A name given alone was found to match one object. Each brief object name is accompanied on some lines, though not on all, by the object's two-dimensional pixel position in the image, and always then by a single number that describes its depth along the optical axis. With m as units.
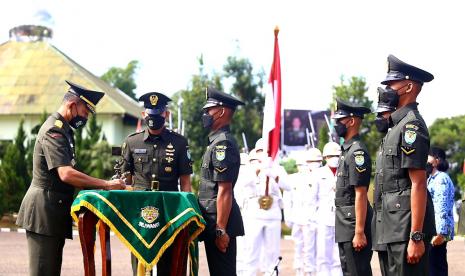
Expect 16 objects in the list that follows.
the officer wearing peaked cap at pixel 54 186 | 6.55
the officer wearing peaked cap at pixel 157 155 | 7.40
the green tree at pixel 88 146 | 26.75
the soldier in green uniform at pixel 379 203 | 6.11
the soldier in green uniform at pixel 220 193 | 7.00
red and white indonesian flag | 10.48
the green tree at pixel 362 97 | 37.66
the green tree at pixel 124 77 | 67.12
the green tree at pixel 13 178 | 24.33
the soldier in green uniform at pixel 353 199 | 7.19
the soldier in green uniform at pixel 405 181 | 5.72
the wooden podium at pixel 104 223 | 6.20
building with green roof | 39.00
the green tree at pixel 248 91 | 40.81
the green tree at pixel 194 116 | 38.00
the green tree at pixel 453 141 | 47.72
